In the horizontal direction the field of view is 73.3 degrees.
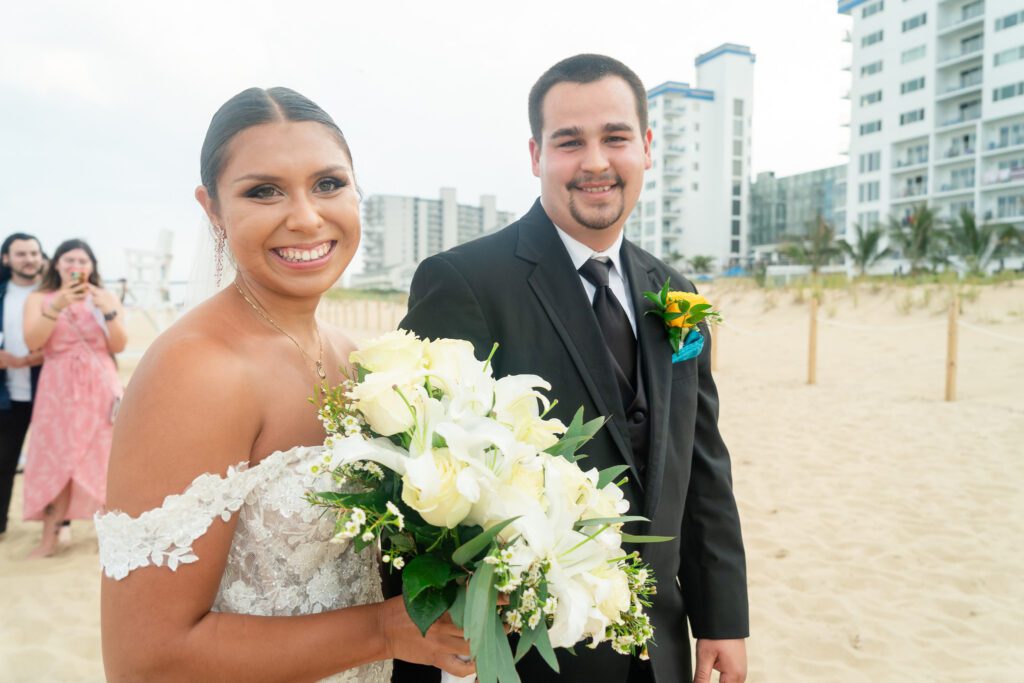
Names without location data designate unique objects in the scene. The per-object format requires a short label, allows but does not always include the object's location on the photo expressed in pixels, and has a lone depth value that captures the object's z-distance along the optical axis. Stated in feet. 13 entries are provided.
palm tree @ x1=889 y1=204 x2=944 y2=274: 118.01
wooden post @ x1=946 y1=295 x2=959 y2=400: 37.78
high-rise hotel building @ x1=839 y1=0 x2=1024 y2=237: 152.46
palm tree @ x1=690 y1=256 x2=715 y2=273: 179.63
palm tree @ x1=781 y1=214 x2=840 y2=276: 127.24
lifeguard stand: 50.75
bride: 4.76
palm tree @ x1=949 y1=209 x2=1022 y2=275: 105.87
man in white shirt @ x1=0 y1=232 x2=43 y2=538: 19.03
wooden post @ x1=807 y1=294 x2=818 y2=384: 45.42
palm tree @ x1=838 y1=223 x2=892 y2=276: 122.26
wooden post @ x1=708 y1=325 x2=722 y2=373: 54.88
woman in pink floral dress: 18.38
